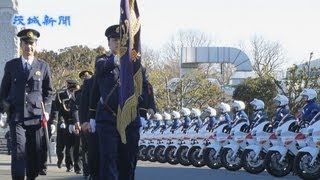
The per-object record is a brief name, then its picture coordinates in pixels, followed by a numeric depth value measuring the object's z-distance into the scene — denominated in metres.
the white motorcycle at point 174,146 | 20.28
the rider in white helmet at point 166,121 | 22.52
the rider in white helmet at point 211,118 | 18.95
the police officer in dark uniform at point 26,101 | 7.84
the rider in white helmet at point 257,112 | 15.93
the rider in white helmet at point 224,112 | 18.01
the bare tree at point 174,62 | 62.96
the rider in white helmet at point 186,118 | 20.79
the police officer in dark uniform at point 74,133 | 12.78
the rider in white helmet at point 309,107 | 13.96
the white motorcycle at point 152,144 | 22.25
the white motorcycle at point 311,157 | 12.82
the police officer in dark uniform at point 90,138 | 7.88
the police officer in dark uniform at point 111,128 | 6.74
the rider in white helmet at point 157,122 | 23.20
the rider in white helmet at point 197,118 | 19.83
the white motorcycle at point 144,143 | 22.93
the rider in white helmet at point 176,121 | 21.53
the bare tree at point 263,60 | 60.69
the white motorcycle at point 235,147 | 16.30
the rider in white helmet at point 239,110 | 16.93
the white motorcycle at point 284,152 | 14.08
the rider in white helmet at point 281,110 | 15.24
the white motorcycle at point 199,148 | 18.55
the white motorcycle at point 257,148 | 15.18
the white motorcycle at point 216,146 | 17.27
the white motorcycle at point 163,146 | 21.29
